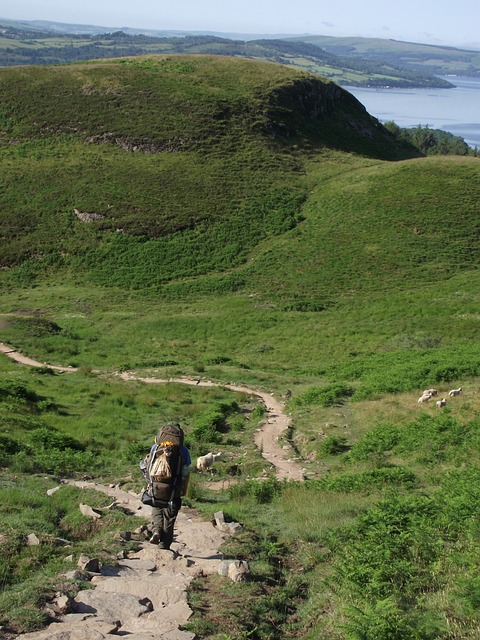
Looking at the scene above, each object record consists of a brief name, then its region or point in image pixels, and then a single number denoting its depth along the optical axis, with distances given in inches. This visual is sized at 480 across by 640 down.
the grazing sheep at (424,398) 689.0
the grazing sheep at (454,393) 683.3
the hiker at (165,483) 323.6
